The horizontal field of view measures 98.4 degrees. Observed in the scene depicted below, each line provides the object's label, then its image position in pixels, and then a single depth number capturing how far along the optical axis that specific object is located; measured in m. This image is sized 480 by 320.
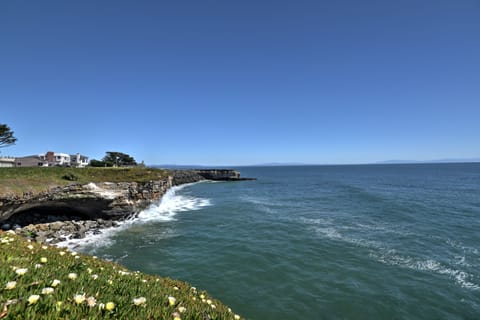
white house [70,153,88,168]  89.96
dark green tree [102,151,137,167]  88.56
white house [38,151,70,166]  78.06
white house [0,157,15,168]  53.74
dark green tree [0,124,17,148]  40.56
